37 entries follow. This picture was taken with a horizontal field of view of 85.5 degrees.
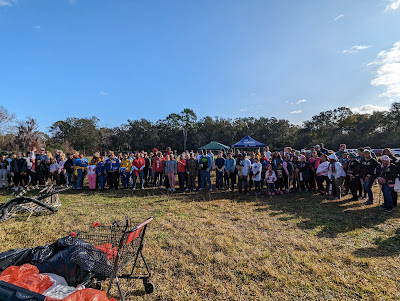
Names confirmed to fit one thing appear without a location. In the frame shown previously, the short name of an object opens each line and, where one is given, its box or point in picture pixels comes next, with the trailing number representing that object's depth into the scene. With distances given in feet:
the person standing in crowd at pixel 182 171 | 32.40
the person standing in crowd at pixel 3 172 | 33.83
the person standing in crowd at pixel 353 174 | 24.68
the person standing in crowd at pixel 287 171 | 29.81
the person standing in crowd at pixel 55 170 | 33.96
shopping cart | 8.11
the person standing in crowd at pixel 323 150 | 32.37
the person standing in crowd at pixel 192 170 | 31.94
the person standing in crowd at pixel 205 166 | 32.27
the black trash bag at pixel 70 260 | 8.11
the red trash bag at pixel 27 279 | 6.93
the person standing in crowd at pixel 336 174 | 25.81
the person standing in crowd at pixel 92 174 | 33.17
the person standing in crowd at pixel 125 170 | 33.96
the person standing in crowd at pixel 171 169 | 32.12
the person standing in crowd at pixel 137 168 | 33.73
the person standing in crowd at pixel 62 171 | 34.34
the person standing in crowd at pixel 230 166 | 31.60
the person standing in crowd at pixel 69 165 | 33.68
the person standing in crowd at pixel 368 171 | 23.30
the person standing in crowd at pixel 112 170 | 32.99
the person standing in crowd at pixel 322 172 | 27.45
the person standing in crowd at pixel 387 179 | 21.25
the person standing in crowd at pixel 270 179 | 28.89
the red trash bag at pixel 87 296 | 5.74
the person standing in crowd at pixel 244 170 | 29.45
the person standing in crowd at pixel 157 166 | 34.09
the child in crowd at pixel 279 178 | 29.63
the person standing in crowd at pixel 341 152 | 30.15
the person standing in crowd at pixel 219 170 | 32.12
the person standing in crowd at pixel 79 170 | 33.58
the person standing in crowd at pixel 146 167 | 36.68
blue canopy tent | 66.32
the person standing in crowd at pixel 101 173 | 33.17
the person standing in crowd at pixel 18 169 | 33.55
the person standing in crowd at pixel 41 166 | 34.12
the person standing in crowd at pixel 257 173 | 28.73
